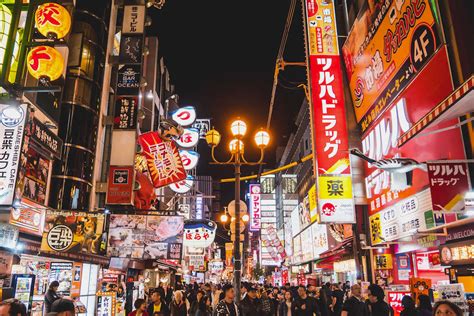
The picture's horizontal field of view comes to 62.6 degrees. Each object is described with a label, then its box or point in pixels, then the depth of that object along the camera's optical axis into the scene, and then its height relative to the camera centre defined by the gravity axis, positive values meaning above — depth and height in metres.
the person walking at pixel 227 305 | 8.34 -0.72
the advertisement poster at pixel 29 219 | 11.43 +1.59
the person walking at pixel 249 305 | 11.64 -1.01
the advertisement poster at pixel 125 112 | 20.05 +7.88
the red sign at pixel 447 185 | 8.44 +1.79
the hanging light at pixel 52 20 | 11.09 +6.94
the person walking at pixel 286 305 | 13.20 -1.12
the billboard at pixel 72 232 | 10.75 +1.11
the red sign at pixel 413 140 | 10.43 +4.60
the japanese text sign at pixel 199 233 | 17.61 +1.65
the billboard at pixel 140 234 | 16.55 +1.54
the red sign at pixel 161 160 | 17.16 +4.80
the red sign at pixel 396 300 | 12.38 -0.92
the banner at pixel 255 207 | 54.78 +8.67
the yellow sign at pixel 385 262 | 16.19 +0.33
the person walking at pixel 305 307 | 11.70 -1.06
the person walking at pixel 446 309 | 4.14 -0.41
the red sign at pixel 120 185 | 18.55 +4.05
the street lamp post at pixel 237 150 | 12.10 +4.28
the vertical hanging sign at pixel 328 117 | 14.69 +5.83
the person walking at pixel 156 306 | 10.36 -0.90
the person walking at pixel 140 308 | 8.40 -0.77
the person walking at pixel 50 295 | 10.91 -0.65
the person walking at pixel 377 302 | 8.59 -0.69
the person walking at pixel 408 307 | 8.08 -0.75
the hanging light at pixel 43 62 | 10.55 +5.48
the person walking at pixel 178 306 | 11.83 -1.03
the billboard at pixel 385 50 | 11.51 +7.45
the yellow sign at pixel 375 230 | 15.38 +1.59
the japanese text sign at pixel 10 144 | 8.36 +2.76
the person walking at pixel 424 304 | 8.52 -0.73
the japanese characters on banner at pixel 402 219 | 11.67 +1.69
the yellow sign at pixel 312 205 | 26.91 +4.50
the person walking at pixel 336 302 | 13.37 -1.07
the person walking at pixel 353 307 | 9.34 -0.86
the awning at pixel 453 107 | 5.23 +2.31
